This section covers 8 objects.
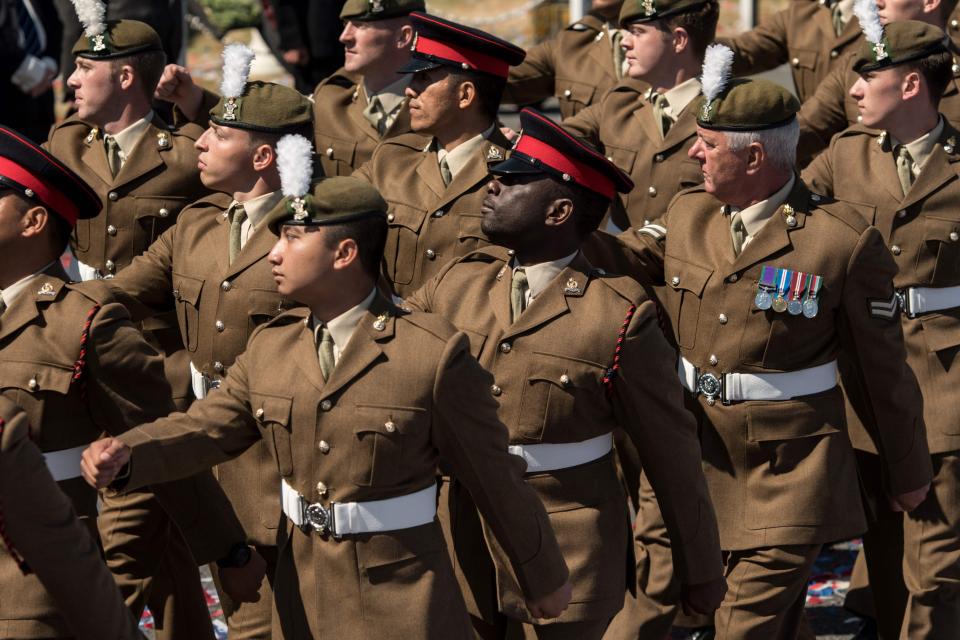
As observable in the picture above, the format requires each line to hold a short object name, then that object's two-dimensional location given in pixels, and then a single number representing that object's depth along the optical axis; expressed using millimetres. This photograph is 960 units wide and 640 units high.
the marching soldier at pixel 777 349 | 12367
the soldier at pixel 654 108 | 15570
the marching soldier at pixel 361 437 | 9922
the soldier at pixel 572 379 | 11133
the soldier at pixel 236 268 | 12750
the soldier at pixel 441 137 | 13883
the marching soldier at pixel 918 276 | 13789
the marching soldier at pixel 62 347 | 10750
